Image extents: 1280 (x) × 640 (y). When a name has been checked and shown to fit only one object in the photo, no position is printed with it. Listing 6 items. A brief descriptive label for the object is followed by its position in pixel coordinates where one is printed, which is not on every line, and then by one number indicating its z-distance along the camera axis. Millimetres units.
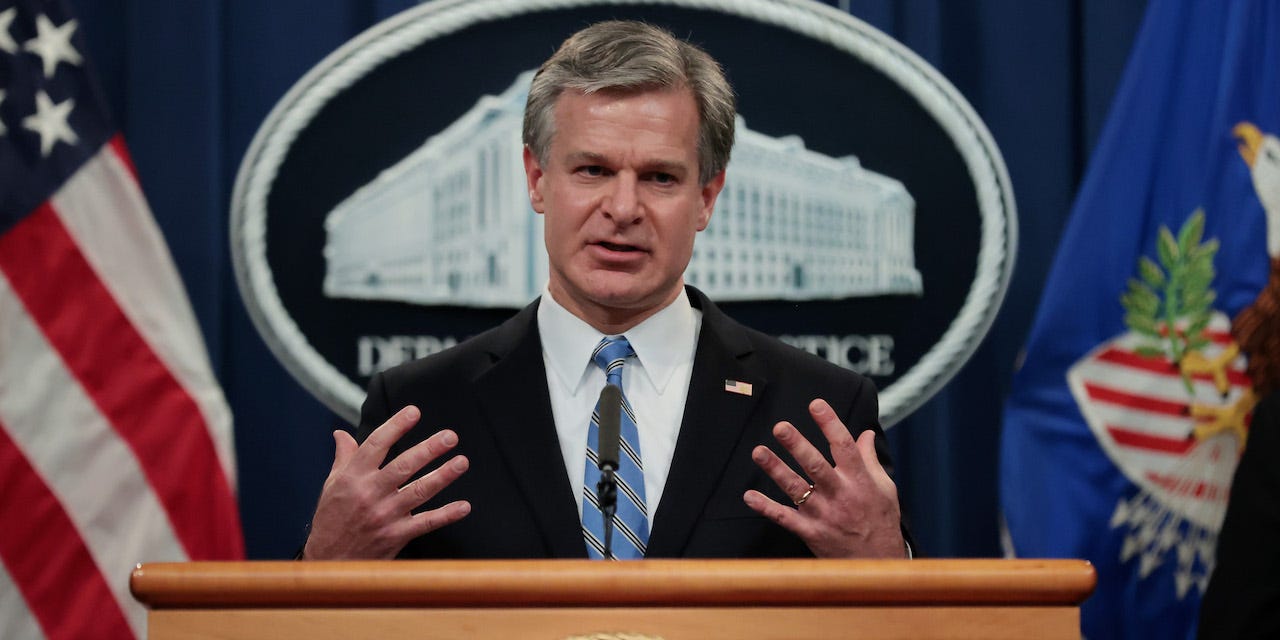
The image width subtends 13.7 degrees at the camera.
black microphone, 4163
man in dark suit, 4383
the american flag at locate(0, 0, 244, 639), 4751
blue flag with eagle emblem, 4826
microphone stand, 4162
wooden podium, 4060
